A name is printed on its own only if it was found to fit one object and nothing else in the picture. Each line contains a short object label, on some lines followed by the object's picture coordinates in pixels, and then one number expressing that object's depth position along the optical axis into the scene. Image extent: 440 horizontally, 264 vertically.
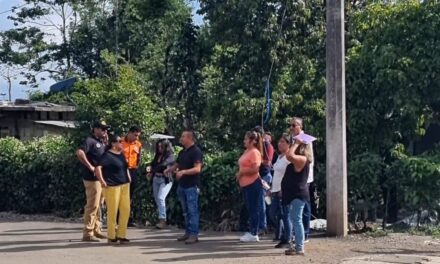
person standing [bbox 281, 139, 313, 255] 11.20
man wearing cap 12.90
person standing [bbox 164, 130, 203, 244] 12.54
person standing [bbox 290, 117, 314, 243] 12.08
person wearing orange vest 14.20
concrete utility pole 12.88
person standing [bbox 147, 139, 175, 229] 14.48
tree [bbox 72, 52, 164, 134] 15.91
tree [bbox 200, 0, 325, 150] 18.14
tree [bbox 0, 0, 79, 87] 43.53
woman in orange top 12.33
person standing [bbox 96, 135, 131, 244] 12.36
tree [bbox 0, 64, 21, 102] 45.72
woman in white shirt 12.01
